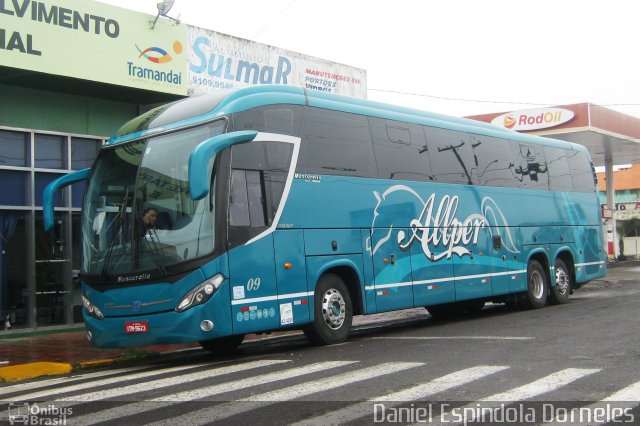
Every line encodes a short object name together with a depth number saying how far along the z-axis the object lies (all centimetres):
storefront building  1484
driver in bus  1003
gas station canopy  3011
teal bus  981
